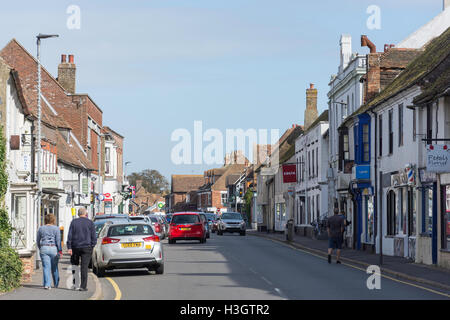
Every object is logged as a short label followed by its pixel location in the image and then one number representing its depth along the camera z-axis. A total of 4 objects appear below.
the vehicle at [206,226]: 49.13
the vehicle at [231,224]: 68.62
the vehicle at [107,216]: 37.29
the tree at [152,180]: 180.38
